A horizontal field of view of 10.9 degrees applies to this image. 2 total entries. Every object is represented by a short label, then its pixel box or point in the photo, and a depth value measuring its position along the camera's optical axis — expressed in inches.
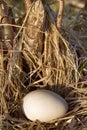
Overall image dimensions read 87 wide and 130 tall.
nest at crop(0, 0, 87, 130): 26.1
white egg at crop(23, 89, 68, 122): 25.1
